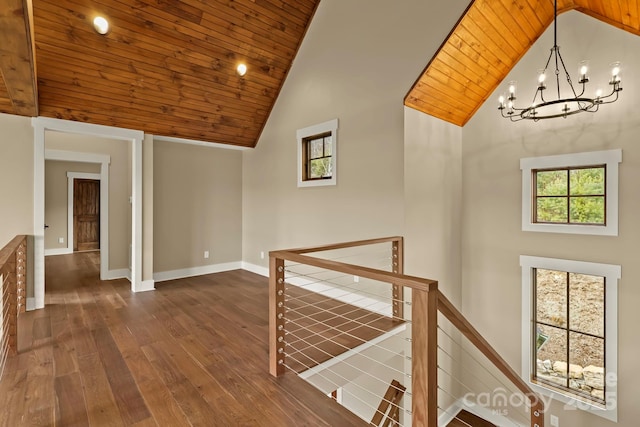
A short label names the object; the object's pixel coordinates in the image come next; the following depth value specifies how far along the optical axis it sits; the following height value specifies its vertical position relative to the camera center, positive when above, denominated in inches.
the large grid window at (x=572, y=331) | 149.7 -60.8
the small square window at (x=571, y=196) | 153.6 +8.7
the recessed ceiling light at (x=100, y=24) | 136.8 +80.4
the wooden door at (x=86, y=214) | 343.3 -4.2
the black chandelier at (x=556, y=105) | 145.2 +54.7
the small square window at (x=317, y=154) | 177.5 +34.4
